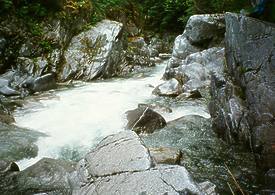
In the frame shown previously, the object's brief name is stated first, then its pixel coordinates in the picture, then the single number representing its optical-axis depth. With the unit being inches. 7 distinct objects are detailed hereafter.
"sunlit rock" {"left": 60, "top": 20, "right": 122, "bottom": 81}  497.7
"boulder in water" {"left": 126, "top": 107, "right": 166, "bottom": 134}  306.2
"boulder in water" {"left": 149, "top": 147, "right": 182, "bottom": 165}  232.3
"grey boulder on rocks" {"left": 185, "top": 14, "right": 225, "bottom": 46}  550.3
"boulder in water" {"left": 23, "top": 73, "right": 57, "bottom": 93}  431.2
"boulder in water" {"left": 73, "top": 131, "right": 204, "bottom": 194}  153.6
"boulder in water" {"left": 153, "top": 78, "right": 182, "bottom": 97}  430.0
